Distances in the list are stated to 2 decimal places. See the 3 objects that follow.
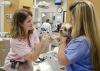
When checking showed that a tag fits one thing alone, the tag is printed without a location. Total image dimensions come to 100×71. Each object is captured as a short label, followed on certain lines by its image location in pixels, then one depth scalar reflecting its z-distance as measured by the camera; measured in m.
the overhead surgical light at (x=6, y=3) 2.52
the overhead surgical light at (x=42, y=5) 2.66
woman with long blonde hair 0.95
